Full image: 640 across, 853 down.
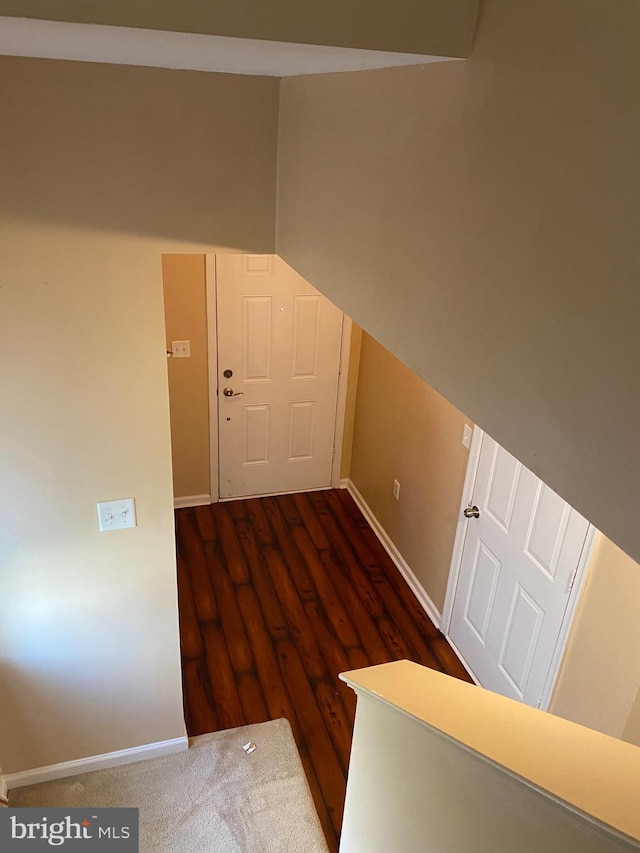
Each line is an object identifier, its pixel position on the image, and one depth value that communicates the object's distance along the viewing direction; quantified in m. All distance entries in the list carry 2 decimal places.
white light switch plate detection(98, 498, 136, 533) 2.26
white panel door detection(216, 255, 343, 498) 4.05
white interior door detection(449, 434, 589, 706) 2.53
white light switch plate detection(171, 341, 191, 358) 4.04
